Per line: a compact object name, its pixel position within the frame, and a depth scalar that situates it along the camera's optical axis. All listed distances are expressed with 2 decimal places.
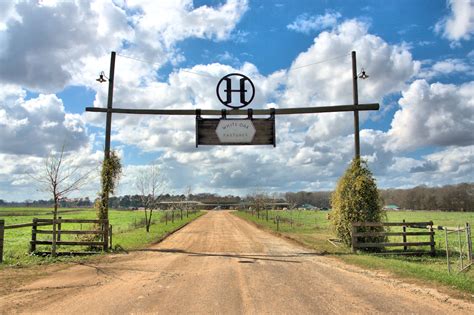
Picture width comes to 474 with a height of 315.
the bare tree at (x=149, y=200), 33.06
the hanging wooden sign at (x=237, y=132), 15.75
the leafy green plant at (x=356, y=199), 16.20
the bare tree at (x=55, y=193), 15.23
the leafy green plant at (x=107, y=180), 16.64
